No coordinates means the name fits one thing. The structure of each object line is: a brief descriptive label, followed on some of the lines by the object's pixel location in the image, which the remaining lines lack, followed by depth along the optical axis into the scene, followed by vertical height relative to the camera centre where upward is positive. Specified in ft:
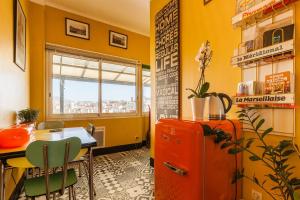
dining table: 4.30 -1.32
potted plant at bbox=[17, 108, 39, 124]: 7.23 -0.71
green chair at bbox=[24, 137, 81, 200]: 4.28 -1.60
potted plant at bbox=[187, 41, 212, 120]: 4.83 -0.08
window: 10.80 +0.93
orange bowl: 4.51 -1.04
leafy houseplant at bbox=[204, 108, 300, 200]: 3.22 -1.16
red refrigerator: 3.74 -1.56
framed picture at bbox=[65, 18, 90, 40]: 10.93 +4.70
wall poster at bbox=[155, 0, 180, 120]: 7.75 +1.91
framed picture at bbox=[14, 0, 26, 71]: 6.76 +2.77
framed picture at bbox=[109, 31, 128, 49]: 12.64 +4.57
